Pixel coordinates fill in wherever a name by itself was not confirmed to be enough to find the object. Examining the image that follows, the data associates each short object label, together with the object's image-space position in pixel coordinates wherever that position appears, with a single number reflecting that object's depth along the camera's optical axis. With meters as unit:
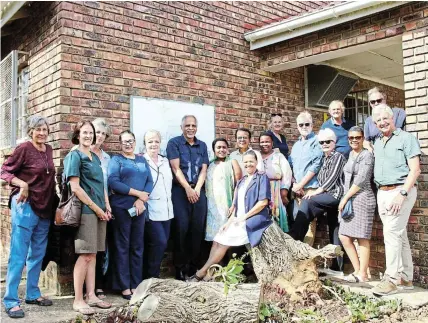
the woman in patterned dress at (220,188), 5.39
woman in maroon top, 4.13
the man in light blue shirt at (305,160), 5.46
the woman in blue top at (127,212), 4.71
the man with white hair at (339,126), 5.46
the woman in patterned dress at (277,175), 5.52
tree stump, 4.68
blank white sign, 5.56
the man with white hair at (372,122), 5.04
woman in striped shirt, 5.25
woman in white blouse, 5.02
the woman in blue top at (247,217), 4.96
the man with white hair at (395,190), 4.57
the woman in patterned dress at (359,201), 4.93
